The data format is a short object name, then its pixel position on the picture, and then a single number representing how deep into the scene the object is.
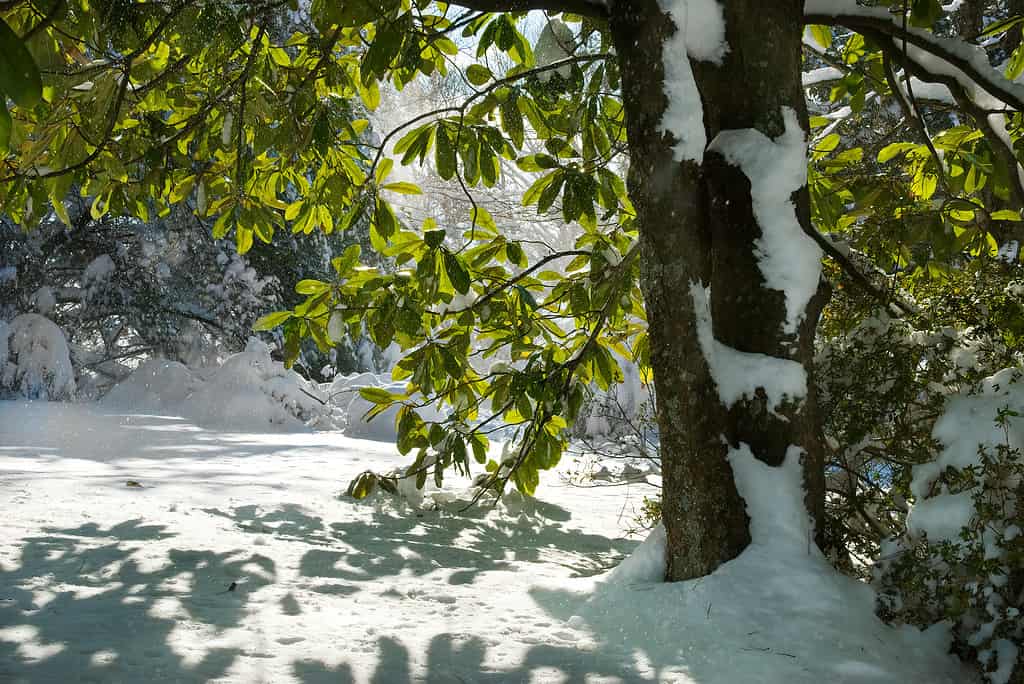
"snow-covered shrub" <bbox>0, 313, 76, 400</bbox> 9.83
